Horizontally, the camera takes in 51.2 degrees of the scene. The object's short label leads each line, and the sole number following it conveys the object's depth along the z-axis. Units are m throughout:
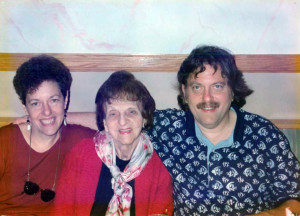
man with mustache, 1.50
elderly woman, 1.55
